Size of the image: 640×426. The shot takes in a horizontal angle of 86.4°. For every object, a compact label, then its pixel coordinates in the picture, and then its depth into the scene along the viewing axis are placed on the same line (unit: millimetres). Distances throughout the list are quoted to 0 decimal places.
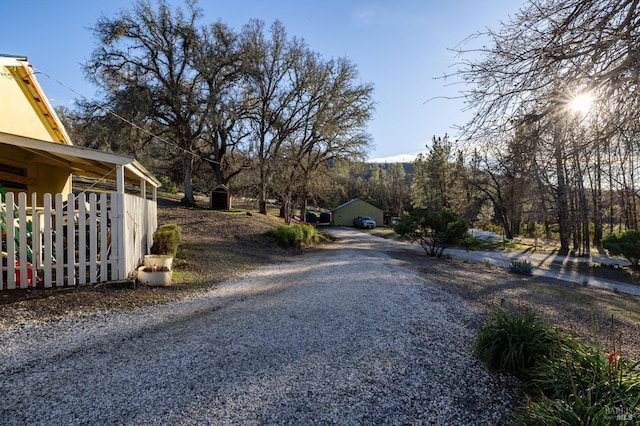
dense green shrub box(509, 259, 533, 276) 12375
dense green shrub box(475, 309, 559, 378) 3189
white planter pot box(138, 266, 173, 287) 6465
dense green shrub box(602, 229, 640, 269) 16822
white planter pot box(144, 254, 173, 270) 6797
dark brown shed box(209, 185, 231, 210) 23672
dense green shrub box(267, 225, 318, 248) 15453
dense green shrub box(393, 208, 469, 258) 14305
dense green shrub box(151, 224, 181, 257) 8461
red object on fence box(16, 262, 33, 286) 5446
